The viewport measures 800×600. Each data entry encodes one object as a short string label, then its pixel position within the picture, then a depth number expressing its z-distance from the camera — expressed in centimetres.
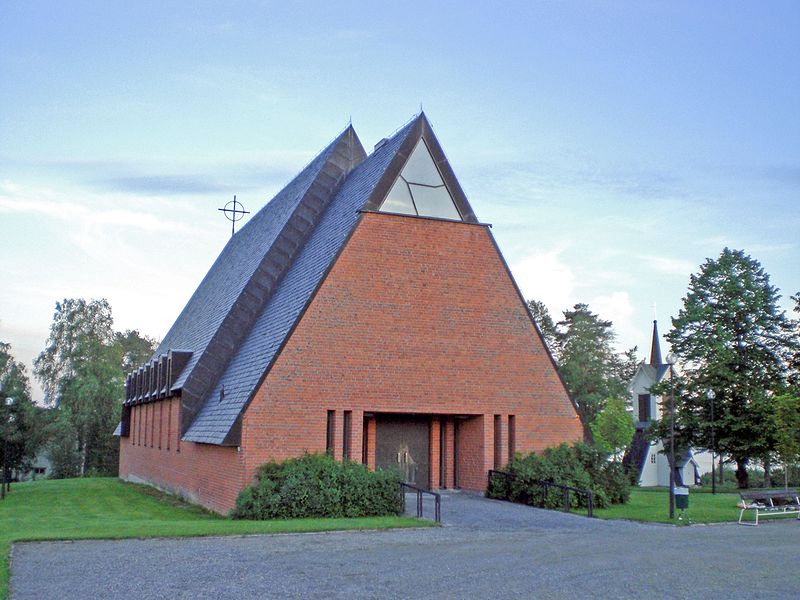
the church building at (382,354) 2145
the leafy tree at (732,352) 4031
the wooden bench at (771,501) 2022
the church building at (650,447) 6625
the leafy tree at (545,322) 8056
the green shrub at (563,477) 2173
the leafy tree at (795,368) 4019
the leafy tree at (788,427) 2964
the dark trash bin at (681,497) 1967
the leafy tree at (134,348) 8319
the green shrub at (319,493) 1856
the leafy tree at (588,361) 7575
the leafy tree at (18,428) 3169
